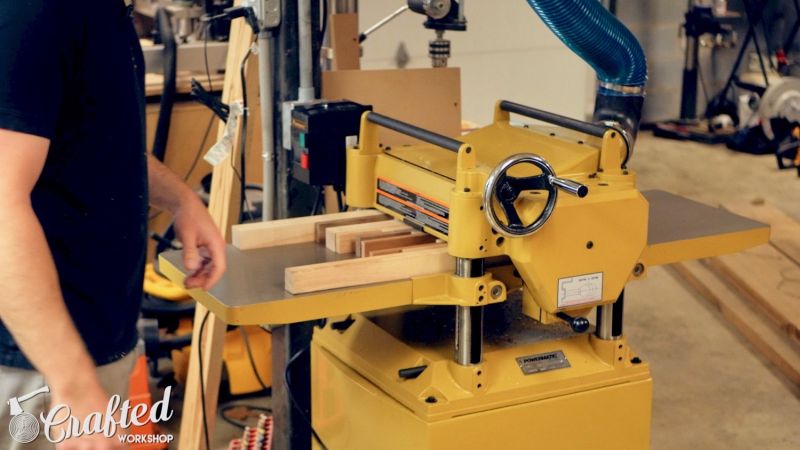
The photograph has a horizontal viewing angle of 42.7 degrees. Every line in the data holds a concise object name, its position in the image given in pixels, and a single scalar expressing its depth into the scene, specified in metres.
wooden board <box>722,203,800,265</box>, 3.93
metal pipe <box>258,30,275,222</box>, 2.09
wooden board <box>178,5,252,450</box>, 2.51
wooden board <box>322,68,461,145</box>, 2.34
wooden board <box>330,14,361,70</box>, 2.72
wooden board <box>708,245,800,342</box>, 3.35
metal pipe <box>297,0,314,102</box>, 2.05
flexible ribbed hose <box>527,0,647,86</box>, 1.88
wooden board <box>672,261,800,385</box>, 3.24
